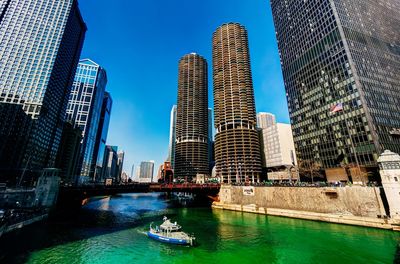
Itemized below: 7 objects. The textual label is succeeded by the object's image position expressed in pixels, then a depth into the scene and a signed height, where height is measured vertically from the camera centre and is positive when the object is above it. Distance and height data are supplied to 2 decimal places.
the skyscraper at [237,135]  170.23 +47.96
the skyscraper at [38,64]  138.25 +88.50
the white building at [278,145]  165.50 +37.47
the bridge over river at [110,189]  76.69 +0.71
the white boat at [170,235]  39.66 -8.85
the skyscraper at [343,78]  86.50 +55.36
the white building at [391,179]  50.34 +2.86
